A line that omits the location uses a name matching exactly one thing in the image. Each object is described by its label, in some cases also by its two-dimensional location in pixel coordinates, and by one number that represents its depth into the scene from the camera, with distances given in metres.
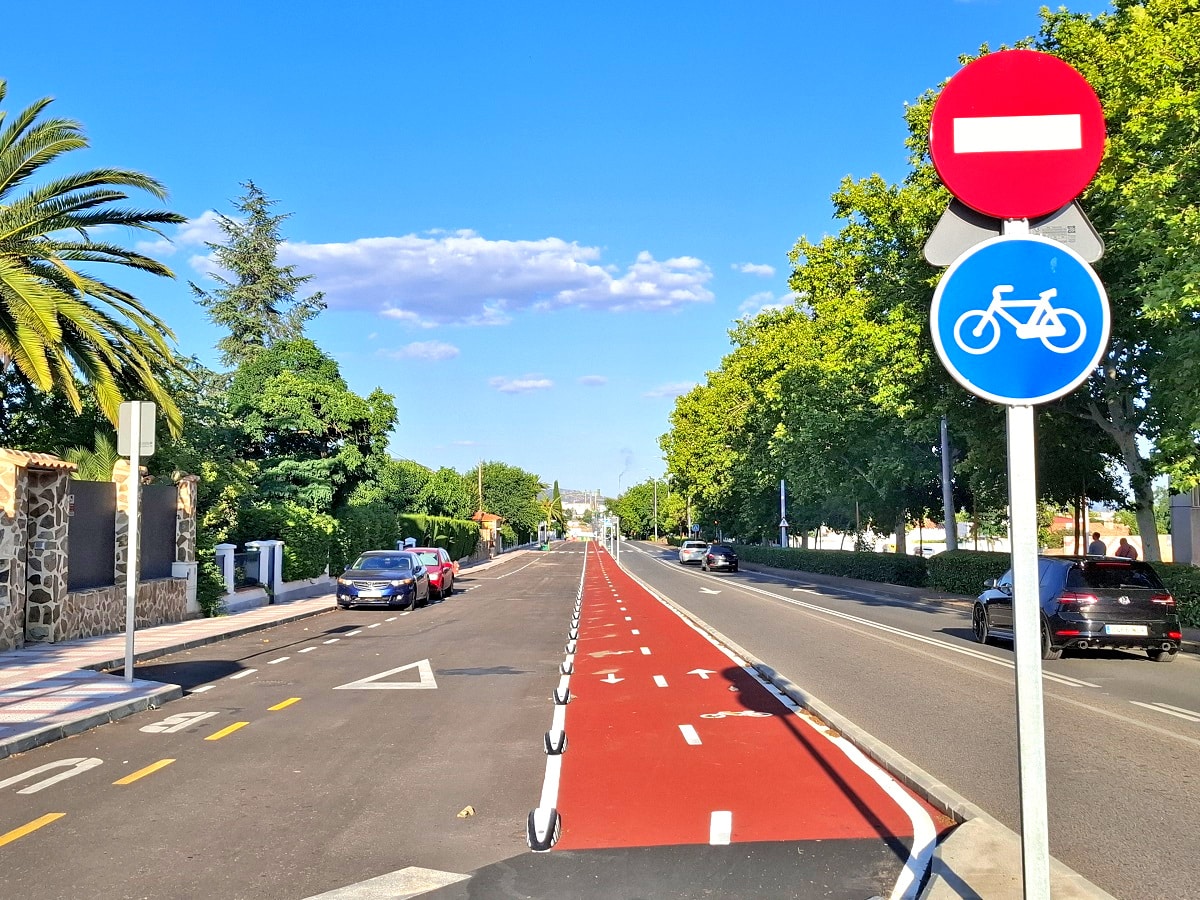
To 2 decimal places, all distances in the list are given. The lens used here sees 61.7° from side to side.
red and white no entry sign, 3.47
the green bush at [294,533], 29.47
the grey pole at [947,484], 33.75
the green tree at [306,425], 38.31
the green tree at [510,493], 132.38
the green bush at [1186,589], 19.66
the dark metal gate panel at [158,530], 20.53
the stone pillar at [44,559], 16.05
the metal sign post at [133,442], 12.38
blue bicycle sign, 3.29
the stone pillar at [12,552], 15.08
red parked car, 31.34
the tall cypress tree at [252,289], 54.94
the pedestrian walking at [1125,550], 33.22
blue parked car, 26.11
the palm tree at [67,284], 15.67
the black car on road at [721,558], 56.19
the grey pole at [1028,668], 3.12
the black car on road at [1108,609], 14.85
